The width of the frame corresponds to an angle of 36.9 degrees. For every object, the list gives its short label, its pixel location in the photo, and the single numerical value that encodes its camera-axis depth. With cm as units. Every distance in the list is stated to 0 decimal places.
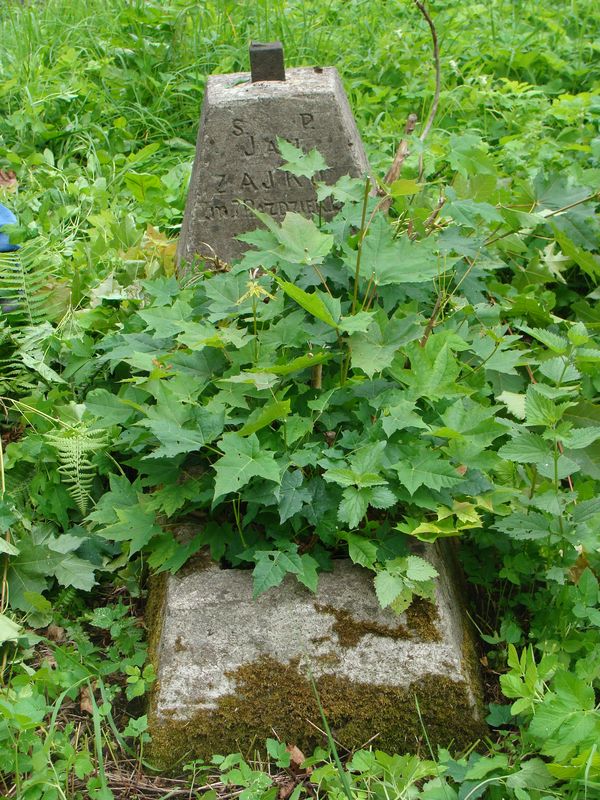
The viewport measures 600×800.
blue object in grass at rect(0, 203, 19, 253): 356
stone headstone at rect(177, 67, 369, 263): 322
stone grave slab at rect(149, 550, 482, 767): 213
